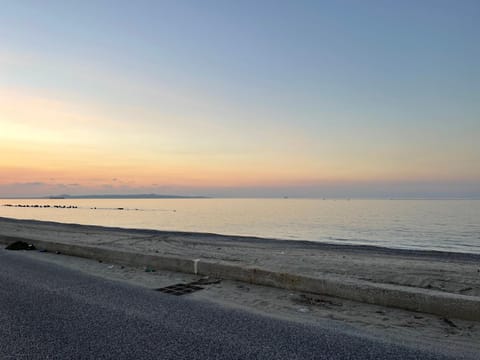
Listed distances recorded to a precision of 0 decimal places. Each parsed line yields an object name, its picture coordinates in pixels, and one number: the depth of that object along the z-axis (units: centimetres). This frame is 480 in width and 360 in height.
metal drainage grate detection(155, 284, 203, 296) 674
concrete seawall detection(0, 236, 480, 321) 516
